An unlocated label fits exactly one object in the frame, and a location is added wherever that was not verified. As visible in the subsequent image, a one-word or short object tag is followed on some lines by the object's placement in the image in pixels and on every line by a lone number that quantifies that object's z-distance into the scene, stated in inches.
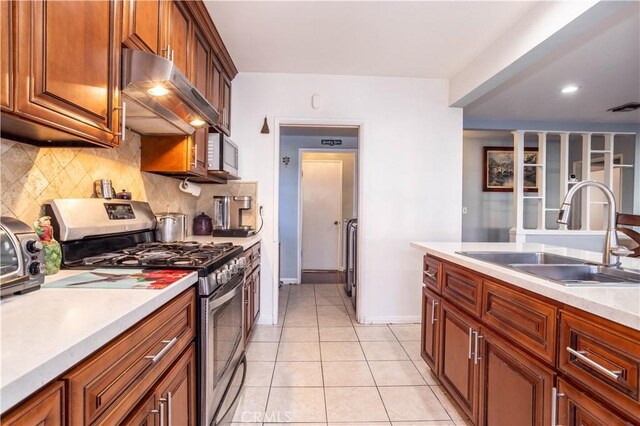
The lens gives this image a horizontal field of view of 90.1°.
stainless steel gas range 53.2
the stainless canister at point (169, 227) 84.9
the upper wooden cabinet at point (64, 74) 33.6
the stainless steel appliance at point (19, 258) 35.1
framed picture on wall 222.4
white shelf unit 165.6
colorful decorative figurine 47.4
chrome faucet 53.8
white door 221.3
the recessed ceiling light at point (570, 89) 129.9
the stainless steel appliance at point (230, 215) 109.0
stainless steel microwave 97.4
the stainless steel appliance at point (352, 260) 139.5
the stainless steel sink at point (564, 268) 50.2
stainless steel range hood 49.1
